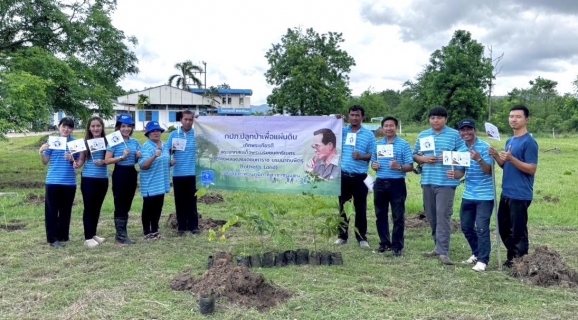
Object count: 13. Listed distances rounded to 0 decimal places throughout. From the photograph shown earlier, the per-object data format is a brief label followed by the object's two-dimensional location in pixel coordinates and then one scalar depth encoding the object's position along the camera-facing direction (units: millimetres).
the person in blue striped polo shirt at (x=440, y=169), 5844
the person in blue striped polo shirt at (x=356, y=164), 6555
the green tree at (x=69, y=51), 13906
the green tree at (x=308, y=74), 39500
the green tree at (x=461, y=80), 38750
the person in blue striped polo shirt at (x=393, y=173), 6129
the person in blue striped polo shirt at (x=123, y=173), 6570
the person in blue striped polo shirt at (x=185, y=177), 7285
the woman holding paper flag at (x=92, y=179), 6469
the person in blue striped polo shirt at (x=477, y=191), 5516
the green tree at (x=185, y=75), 65250
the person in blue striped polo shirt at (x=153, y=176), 6730
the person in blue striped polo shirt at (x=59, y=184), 6406
